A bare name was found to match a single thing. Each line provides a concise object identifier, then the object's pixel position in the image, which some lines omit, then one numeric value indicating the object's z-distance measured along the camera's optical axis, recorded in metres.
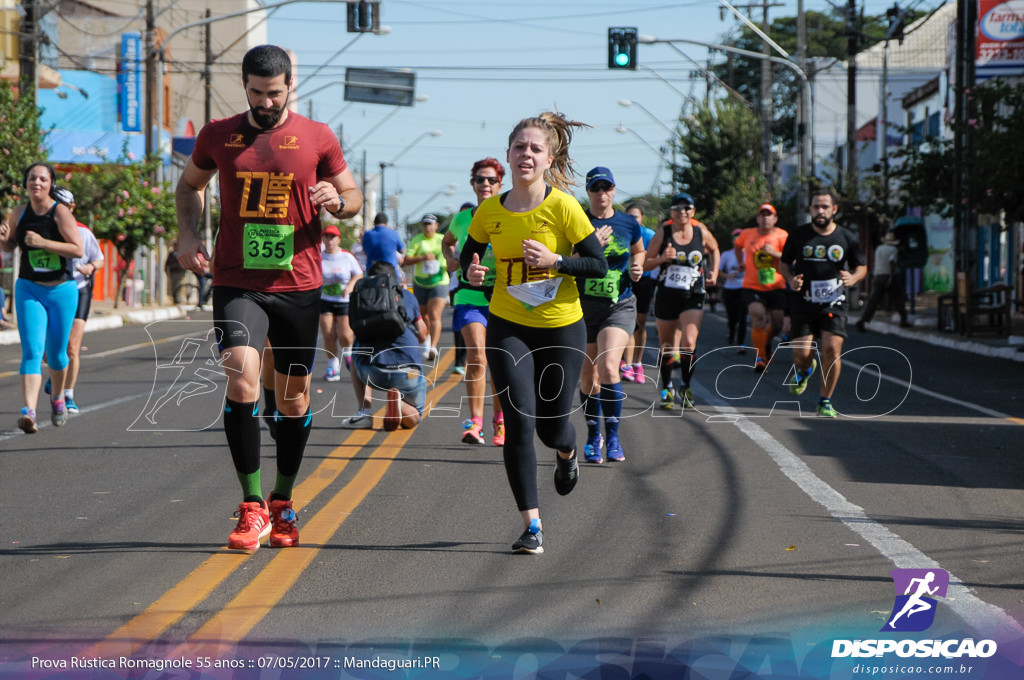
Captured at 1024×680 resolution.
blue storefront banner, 49.59
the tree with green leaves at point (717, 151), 59.21
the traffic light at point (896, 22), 33.25
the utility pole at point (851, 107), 34.16
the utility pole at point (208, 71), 39.93
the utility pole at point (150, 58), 34.59
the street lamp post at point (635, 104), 43.81
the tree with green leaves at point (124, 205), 33.59
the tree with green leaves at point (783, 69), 77.88
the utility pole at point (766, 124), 42.16
